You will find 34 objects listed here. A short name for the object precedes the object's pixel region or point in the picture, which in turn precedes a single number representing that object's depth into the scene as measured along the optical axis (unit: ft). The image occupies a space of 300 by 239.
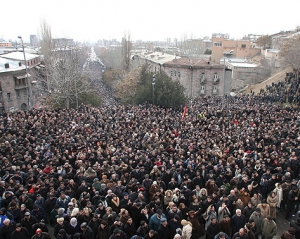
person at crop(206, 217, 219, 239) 22.53
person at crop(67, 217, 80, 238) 22.26
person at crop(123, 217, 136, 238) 22.09
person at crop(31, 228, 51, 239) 20.04
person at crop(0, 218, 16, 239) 21.36
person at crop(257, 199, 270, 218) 24.82
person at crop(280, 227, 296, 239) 19.97
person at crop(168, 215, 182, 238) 22.68
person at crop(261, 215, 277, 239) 22.59
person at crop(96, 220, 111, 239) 21.75
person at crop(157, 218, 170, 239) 21.98
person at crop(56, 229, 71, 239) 20.43
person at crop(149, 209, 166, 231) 22.88
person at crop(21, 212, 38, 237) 22.68
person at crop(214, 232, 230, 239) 19.42
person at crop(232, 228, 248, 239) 20.17
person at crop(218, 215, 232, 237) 22.54
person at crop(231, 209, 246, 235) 23.01
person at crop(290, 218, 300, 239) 21.75
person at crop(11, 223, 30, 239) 20.88
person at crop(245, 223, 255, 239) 20.94
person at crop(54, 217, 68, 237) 21.80
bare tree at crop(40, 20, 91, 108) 94.99
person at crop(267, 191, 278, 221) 26.58
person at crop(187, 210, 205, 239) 23.09
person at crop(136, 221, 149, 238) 21.48
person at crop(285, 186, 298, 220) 28.28
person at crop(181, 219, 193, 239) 21.56
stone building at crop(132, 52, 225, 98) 138.25
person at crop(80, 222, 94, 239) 21.49
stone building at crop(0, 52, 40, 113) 117.39
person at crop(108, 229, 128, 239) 20.12
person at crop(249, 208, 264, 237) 23.40
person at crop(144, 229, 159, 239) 20.32
